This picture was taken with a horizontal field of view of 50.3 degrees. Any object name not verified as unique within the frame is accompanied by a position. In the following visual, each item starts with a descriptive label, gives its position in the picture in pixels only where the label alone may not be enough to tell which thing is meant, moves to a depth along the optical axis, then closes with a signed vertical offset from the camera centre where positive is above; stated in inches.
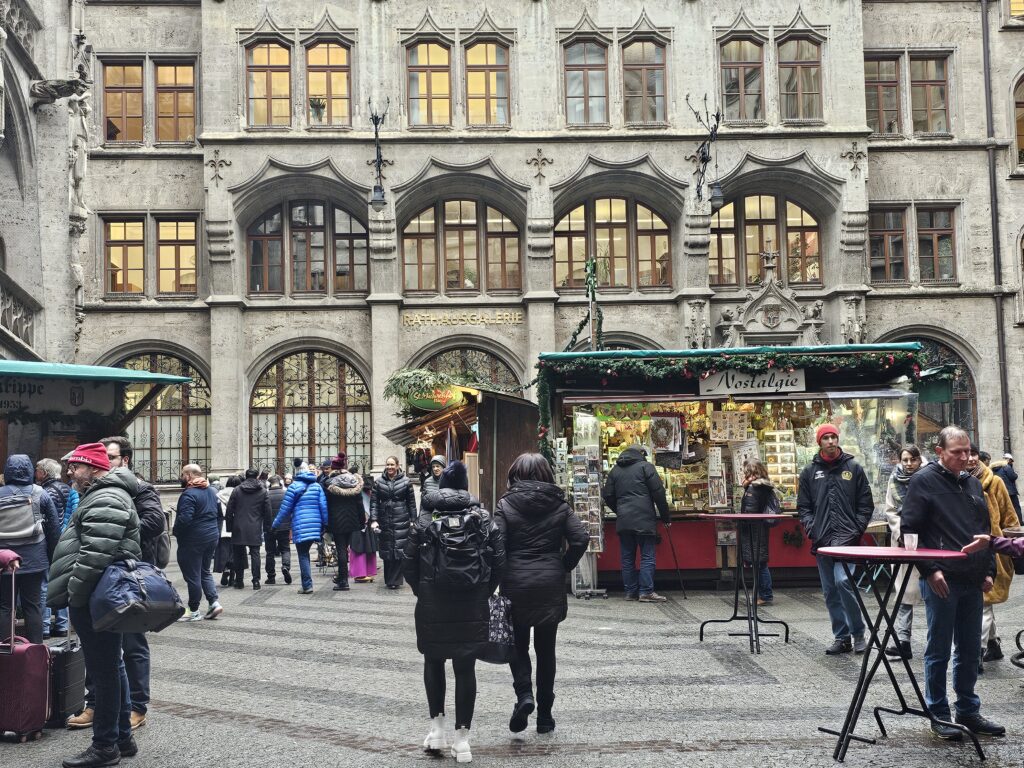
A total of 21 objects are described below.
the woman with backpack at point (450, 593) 259.6 -36.0
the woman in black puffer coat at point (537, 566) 277.0 -31.9
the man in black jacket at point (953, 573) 267.0 -33.9
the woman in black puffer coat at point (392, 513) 620.7 -39.5
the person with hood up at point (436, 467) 619.5 -13.3
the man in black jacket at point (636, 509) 540.1 -34.9
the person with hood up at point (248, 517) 624.7 -39.9
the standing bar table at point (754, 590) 388.2 -54.9
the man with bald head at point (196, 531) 493.4 -37.4
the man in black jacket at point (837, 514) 379.2 -27.4
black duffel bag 250.2 -35.0
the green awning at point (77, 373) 489.7 +37.6
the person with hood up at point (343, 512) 627.5 -38.7
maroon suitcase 280.2 -61.2
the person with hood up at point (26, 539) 374.9 -30.9
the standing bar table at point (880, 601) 243.9 -41.0
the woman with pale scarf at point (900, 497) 376.2 -25.2
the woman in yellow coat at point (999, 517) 335.0 -26.7
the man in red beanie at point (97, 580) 255.0 -30.2
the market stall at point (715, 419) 576.4 +10.1
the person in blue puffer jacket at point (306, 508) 622.8 -35.7
